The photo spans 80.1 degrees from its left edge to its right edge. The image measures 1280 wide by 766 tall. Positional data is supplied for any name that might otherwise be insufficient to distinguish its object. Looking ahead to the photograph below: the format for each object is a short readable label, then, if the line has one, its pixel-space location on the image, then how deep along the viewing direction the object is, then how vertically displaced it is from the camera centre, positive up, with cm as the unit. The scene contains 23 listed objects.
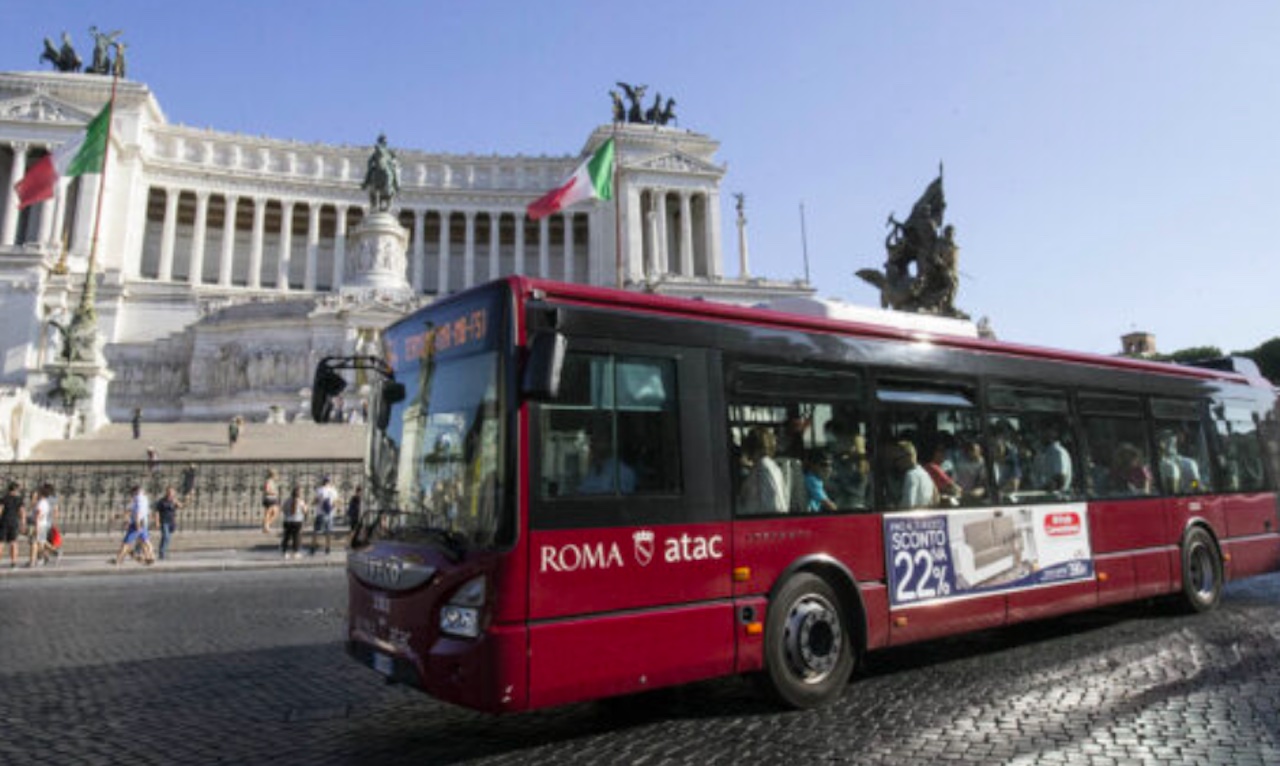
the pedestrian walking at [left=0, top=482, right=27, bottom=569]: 1423 +2
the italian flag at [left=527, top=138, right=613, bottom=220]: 2716 +1141
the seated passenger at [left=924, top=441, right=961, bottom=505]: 630 +16
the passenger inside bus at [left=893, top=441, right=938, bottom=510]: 609 +13
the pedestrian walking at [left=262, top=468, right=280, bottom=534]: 1856 +33
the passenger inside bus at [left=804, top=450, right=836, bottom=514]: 555 +14
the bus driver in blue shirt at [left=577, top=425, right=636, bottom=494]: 459 +21
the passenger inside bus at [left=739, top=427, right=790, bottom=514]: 525 +16
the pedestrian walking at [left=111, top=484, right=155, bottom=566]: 1484 -20
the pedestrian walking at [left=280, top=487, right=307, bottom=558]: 1616 -19
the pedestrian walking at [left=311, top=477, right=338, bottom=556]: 1719 +0
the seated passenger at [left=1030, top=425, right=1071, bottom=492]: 707 +28
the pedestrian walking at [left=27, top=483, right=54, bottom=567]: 1449 -5
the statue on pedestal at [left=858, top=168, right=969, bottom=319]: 2553 +795
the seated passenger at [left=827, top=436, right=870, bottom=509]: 571 +18
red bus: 431 +3
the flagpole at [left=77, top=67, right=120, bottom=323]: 2709 +852
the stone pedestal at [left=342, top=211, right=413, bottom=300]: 4278 +1417
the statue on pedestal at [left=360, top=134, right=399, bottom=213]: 4412 +1923
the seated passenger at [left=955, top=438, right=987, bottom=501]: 646 +22
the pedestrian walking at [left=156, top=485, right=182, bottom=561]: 1590 +0
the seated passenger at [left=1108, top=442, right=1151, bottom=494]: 784 +21
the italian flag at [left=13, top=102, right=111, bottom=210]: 2769 +1326
